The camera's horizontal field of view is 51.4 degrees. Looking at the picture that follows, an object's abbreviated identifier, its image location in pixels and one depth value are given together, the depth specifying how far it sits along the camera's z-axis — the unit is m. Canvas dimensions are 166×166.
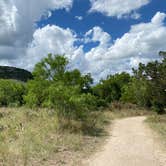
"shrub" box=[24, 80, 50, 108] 13.63
